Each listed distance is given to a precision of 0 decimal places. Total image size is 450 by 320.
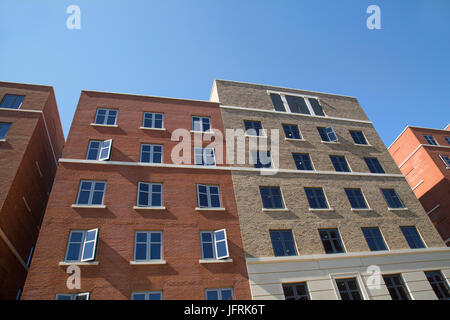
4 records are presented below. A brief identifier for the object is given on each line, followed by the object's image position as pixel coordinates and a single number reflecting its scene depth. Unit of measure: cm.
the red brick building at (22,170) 1906
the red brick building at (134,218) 1702
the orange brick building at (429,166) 3275
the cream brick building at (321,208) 1972
